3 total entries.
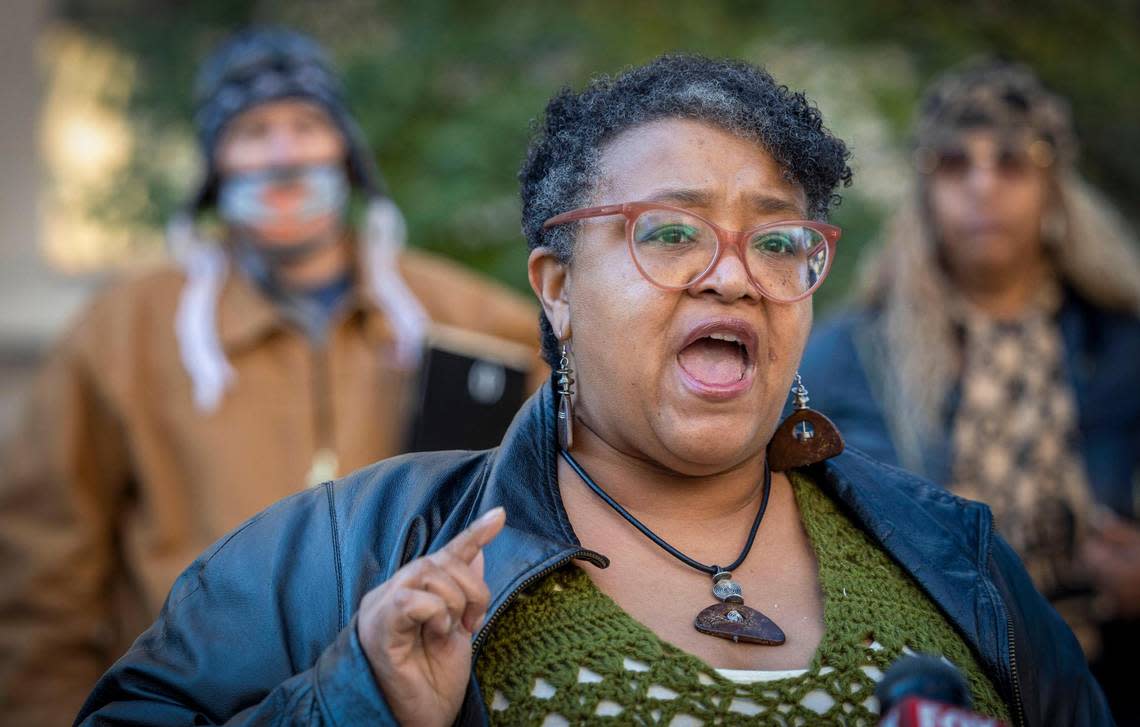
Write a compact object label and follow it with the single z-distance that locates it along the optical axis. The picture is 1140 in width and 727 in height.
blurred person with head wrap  4.49
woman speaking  2.28
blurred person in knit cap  4.75
